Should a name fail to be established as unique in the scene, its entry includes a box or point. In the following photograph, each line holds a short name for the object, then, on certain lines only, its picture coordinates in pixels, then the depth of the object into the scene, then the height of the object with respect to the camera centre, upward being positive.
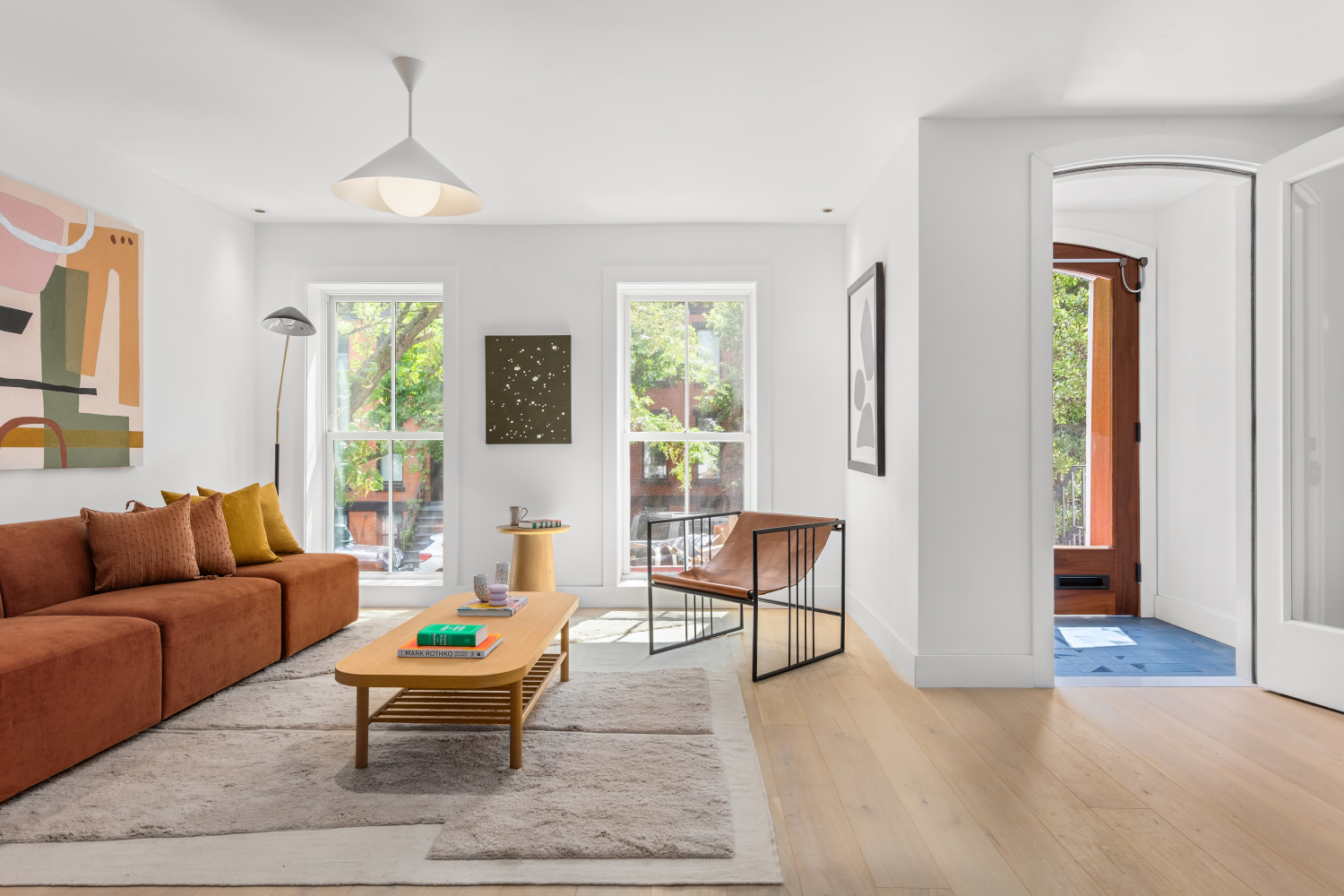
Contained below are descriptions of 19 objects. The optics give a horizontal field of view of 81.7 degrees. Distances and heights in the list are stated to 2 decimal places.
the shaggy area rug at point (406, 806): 1.93 -1.03
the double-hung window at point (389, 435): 5.31 +0.10
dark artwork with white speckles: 5.12 +0.37
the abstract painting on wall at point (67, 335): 3.33 +0.54
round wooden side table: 4.75 -0.69
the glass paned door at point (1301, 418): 3.22 +0.14
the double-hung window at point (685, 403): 5.35 +0.33
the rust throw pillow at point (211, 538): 3.64 -0.41
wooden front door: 4.94 +0.11
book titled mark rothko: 2.53 -0.66
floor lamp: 4.48 +0.75
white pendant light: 2.83 +1.01
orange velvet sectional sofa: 2.35 -0.71
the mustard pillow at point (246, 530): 3.95 -0.40
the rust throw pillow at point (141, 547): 3.30 -0.42
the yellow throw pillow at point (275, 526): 4.25 -0.41
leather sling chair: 3.78 -0.64
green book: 2.57 -0.62
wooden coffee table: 2.36 -0.69
